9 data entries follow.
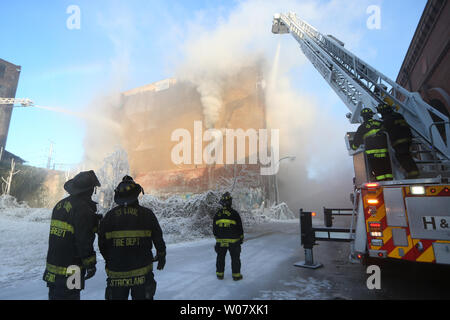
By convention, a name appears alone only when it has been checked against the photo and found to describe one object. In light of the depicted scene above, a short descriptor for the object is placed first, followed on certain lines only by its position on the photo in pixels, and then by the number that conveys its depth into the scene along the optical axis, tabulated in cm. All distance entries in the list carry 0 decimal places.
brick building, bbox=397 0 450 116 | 666
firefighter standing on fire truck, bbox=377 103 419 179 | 354
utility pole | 4542
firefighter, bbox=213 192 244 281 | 391
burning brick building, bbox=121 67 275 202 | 2788
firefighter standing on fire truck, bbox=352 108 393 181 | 355
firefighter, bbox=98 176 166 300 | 204
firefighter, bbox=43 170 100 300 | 209
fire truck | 285
